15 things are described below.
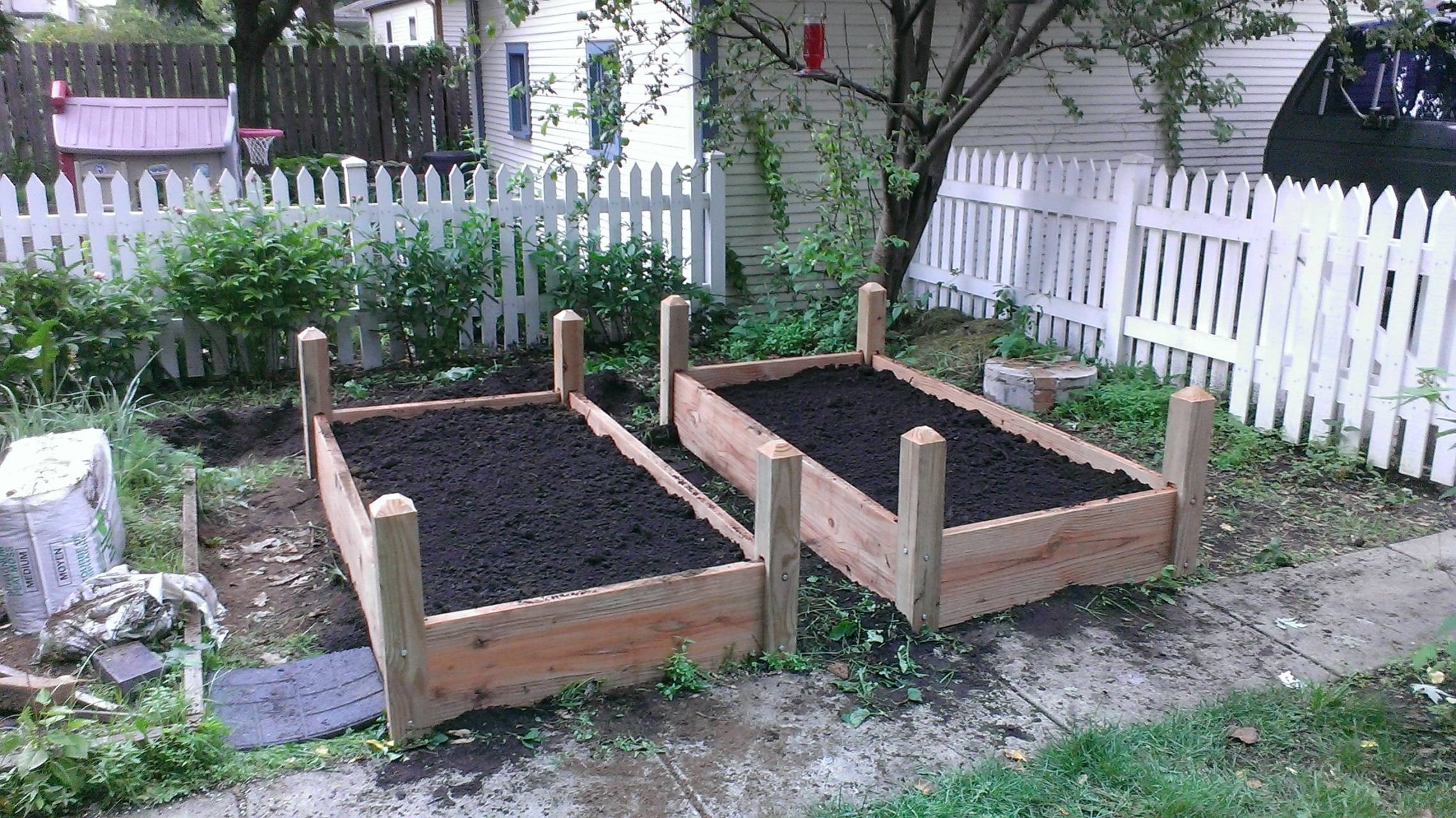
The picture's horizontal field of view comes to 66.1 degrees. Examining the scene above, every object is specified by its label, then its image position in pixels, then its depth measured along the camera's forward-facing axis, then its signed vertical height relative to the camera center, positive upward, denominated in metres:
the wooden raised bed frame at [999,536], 3.59 -1.31
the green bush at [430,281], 7.08 -0.81
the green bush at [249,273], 6.44 -0.69
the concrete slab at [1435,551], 4.33 -1.56
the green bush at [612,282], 7.59 -0.88
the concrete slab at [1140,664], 3.34 -1.60
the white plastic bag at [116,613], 3.42 -1.41
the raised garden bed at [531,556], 3.07 -1.32
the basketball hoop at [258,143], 13.66 +0.10
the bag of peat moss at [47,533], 3.61 -1.22
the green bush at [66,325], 5.56 -0.90
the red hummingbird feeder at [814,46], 7.39 +0.68
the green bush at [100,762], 2.73 -1.50
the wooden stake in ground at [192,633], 3.11 -1.49
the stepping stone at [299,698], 3.11 -1.55
